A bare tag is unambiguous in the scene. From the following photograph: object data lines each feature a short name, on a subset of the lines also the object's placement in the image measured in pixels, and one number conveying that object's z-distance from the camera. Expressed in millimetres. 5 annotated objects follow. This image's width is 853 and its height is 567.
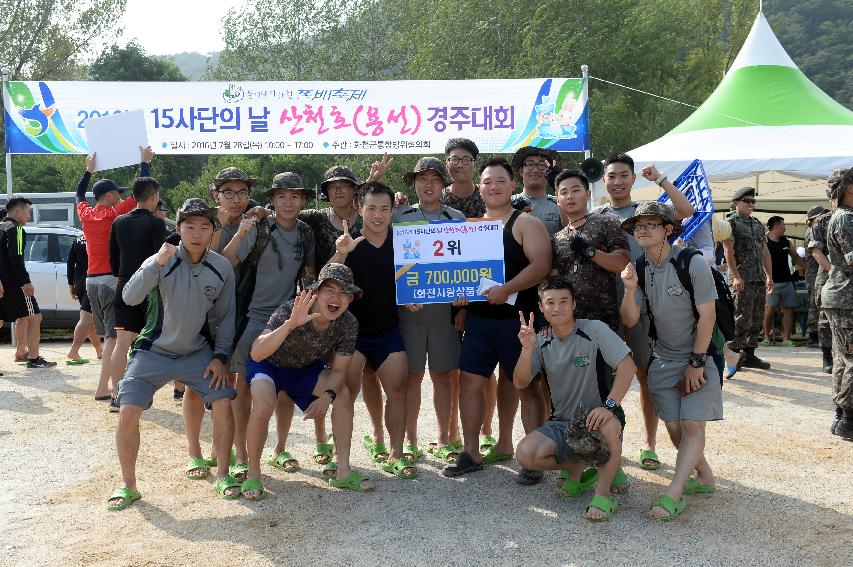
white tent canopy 12227
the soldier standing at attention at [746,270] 10195
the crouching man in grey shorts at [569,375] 4902
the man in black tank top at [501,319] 5535
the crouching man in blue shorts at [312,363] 5176
